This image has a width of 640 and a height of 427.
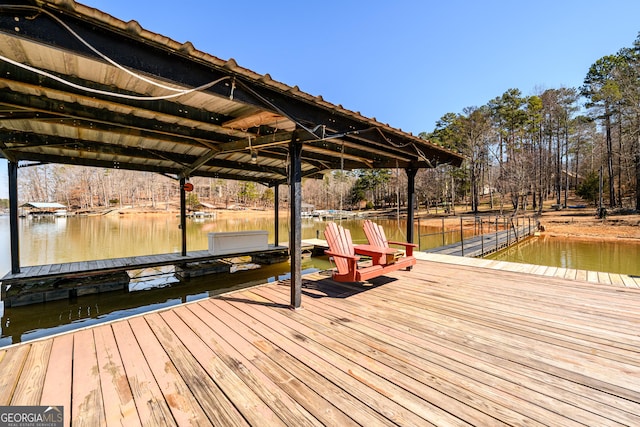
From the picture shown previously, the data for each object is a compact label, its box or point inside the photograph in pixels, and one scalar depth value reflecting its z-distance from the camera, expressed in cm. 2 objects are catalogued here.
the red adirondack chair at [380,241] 461
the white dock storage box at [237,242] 798
